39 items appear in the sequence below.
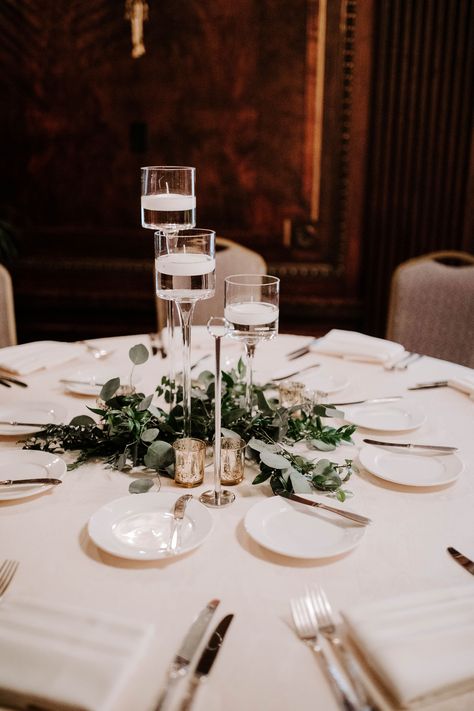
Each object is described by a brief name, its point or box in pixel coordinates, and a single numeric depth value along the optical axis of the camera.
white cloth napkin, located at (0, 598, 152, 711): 0.71
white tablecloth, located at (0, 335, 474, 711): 0.76
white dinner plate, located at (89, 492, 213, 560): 0.99
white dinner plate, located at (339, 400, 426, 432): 1.49
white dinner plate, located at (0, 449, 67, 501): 1.16
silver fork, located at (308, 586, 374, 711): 0.74
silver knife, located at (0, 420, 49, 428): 1.44
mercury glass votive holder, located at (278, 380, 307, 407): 1.53
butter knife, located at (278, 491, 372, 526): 1.05
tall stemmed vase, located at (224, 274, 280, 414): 1.22
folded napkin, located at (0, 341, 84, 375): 1.82
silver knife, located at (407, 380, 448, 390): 1.74
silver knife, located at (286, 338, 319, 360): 2.00
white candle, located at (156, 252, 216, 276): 1.24
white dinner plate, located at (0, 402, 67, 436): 1.43
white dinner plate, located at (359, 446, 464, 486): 1.23
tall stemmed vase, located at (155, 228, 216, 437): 1.25
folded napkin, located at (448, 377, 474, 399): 1.68
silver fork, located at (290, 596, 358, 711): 0.73
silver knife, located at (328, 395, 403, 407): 1.63
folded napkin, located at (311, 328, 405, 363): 1.93
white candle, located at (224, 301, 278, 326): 1.21
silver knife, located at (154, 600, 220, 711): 0.75
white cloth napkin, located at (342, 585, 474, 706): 0.74
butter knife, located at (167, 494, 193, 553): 1.00
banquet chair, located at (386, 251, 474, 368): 2.38
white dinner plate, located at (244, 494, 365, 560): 1.00
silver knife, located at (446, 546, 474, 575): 0.97
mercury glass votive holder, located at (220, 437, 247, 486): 1.22
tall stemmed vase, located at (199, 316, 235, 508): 1.06
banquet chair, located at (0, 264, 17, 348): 2.34
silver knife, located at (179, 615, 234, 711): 0.73
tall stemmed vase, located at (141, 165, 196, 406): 1.40
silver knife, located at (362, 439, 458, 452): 1.36
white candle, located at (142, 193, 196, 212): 1.40
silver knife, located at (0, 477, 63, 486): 1.17
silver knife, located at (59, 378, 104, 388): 1.70
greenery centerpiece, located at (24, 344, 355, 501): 1.24
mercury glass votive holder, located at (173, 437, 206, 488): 1.21
